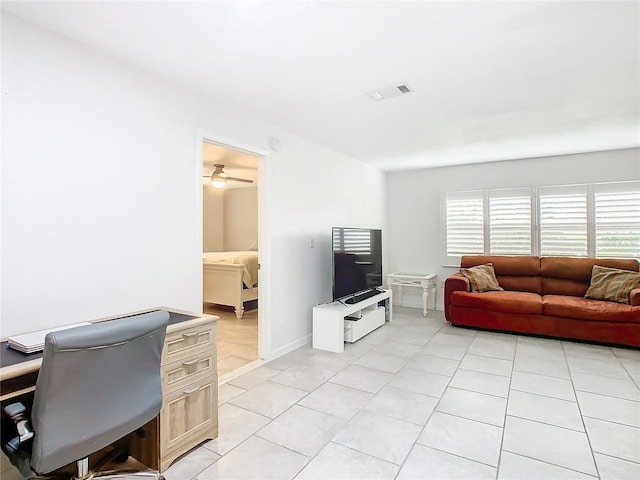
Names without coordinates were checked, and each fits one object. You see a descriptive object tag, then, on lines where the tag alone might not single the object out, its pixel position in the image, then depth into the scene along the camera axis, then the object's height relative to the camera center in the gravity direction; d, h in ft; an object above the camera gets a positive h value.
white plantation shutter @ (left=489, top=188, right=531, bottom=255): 17.90 +0.92
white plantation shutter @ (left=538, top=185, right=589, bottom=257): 16.71 +0.90
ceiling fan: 19.70 +3.55
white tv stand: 12.91 -3.19
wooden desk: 6.40 -2.95
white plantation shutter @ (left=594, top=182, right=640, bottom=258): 15.79 +0.87
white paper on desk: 5.27 -1.53
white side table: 18.71 -2.29
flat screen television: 13.83 -0.85
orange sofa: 13.17 -2.56
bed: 18.02 -2.03
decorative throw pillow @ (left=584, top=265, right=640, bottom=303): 13.89 -1.78
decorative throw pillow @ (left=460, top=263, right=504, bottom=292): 16.44 -1.78
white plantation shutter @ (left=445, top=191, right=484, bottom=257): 18.99 +0.91
